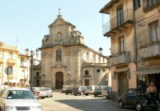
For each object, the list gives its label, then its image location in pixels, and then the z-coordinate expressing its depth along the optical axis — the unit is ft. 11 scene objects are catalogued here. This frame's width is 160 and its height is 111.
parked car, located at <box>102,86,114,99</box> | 64.43
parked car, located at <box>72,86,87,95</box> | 93.77
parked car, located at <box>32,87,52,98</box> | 71.91
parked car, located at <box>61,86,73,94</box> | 103.46
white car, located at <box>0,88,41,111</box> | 26.32
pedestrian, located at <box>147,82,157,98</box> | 43.38
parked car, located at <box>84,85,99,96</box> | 92.59
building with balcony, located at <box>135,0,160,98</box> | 45.00
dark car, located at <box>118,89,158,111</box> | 37.95
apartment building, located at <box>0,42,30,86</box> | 134.95
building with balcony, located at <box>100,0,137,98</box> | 54.48
